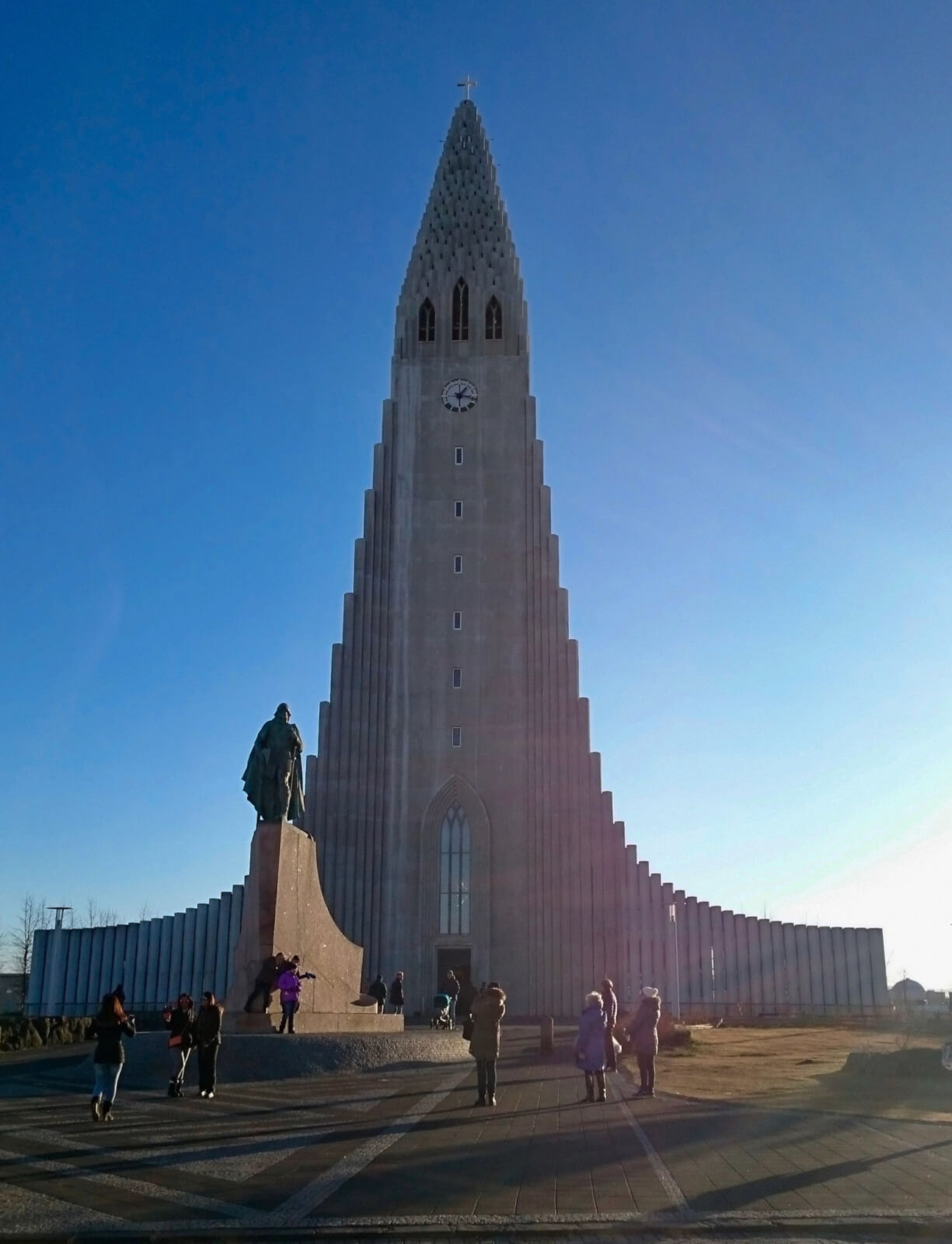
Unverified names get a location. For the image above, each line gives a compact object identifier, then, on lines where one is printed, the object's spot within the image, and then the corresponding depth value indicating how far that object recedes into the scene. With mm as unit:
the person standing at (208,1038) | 14203
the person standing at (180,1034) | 14359
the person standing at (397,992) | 31969
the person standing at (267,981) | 19812
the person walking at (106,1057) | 12203
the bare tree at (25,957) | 62312
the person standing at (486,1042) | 13672
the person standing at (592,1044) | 14398
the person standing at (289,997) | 18578
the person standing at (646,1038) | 14664
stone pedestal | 20547
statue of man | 21344
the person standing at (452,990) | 33969
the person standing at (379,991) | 32756
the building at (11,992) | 70188
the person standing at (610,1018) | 14648
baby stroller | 29453
